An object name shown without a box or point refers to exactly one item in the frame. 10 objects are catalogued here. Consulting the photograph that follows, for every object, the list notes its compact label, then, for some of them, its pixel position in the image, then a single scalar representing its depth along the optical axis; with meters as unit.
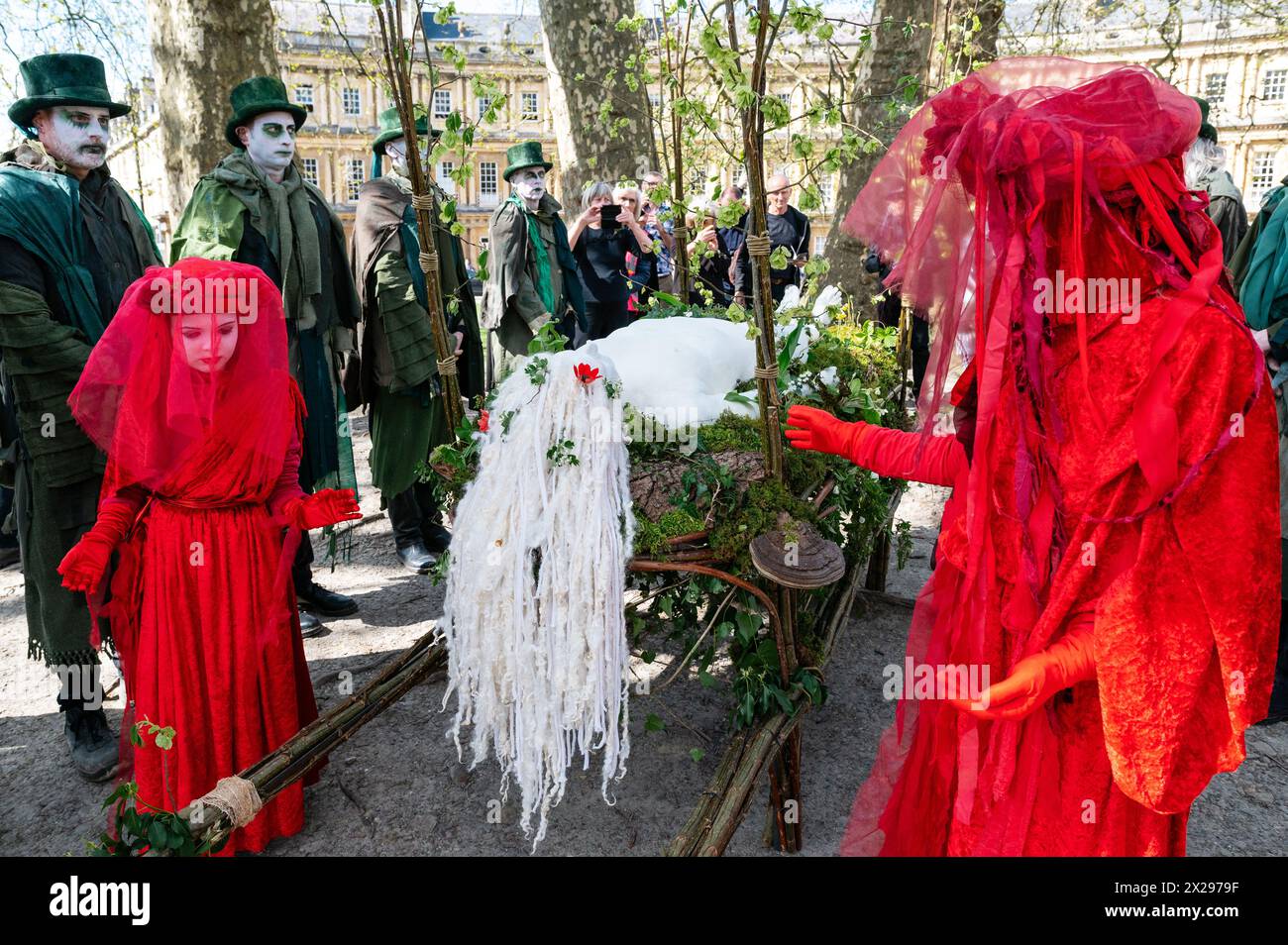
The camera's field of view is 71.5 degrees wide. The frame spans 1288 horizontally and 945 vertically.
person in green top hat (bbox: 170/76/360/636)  3.85
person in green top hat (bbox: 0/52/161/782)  3.15
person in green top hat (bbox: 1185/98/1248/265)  5.12
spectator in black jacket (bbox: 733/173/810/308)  8.18
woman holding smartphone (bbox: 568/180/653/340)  7.09
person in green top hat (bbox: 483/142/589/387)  5.58
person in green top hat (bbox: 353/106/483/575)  4.80
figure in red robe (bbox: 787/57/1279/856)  1.57
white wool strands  2.21
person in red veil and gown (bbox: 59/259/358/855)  2.51
